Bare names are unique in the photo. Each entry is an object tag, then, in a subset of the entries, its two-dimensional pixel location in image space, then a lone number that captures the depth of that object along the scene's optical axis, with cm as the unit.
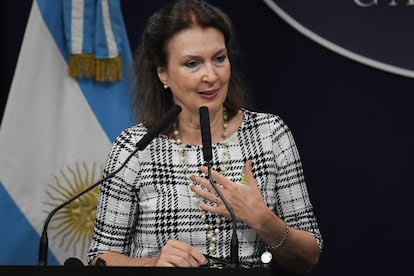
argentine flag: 553
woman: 494
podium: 445
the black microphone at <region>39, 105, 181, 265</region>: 462
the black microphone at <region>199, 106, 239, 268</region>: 461
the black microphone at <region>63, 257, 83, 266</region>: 457
